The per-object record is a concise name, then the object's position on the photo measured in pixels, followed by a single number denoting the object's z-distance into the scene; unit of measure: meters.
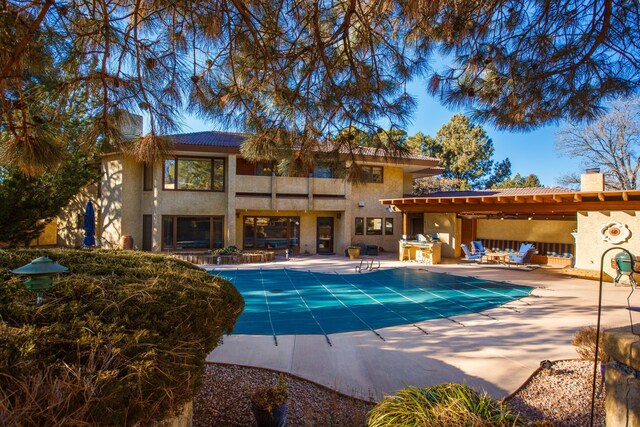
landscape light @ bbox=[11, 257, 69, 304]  2.42
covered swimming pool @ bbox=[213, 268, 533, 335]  8.48
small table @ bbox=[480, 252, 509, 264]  18.52
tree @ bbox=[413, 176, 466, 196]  38.24
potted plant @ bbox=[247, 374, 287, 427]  3.69
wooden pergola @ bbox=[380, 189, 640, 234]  12.65
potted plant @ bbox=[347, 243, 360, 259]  19.70
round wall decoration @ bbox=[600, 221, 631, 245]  12.88
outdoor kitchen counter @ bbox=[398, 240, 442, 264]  18.23
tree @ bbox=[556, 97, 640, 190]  26.31
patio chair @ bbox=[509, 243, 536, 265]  17.25
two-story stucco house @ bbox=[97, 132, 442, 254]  18.69
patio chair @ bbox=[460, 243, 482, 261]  18.36
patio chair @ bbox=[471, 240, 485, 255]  19.39
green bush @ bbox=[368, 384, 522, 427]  2.62
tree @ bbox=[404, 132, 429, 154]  42.81
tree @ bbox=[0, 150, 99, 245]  15.20
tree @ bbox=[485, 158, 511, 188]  45.59
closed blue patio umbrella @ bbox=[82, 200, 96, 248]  15.20
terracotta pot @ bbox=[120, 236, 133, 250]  17.73
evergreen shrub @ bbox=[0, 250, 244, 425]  1.68
